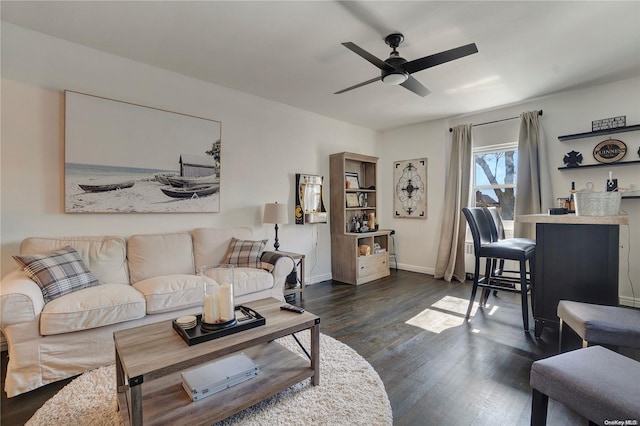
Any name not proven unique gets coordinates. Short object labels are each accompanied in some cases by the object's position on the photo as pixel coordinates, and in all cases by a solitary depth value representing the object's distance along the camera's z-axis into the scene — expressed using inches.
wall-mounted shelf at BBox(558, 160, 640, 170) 128.3
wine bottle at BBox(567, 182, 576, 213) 99.9
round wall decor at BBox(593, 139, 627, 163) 131.9
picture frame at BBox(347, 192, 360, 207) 189.2
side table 136.6
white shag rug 59.8
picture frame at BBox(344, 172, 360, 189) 187.7
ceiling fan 83.2
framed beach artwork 101.4
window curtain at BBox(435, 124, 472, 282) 176.2
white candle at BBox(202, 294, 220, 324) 61.9
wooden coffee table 49.5
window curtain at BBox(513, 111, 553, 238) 149.9
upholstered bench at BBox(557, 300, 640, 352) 59.3
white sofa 70.4
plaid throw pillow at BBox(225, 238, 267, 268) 123.4
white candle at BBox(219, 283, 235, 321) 62.6
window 168.0
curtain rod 151.8
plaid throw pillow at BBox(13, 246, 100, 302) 79.7
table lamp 140.5
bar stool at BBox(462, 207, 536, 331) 102.6
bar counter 80.0
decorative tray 56.9
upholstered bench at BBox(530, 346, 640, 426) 38.7
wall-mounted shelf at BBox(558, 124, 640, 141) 127.9
